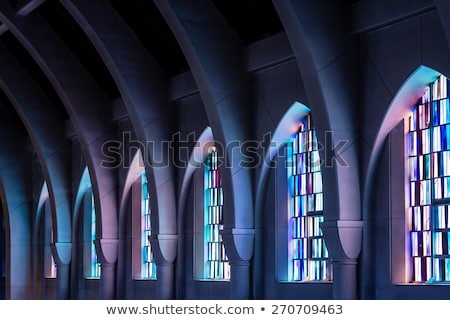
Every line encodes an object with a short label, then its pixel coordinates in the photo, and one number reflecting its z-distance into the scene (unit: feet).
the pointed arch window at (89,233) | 109.19
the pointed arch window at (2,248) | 139.54
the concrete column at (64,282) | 110.22
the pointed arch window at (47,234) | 122.93
